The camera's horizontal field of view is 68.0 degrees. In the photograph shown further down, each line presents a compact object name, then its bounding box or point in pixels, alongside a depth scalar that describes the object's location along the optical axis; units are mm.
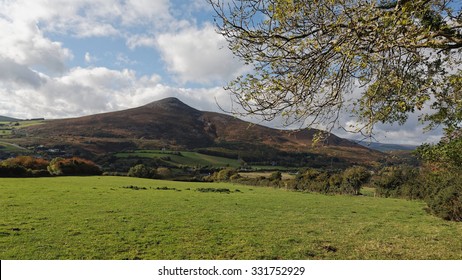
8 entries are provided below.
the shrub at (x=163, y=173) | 94412
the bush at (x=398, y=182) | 64750
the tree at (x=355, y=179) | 70500
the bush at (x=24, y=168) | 66312
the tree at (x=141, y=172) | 90594
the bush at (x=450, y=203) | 27625
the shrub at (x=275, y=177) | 88275
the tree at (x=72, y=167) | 78125
